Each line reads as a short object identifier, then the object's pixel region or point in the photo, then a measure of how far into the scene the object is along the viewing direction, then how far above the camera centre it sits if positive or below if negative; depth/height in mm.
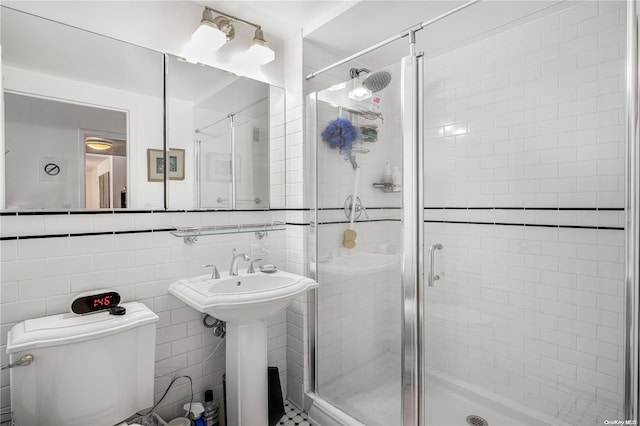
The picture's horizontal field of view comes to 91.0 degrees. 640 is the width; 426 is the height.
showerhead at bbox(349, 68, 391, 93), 1682 +707
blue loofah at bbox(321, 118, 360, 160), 1873 +453
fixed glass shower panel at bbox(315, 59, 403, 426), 1679 -230
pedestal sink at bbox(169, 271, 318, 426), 1529 -698
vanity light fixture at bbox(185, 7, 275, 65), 1747 +997
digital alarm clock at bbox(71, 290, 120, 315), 1375 -414
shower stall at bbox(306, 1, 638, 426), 1590 -130
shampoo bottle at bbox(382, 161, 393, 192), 1668 +159
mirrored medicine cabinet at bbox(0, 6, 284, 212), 1346 +432
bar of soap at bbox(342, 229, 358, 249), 1906 -182
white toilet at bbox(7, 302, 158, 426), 1153 -628
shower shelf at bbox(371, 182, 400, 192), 1665 +117
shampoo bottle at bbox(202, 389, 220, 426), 1766 -1140
